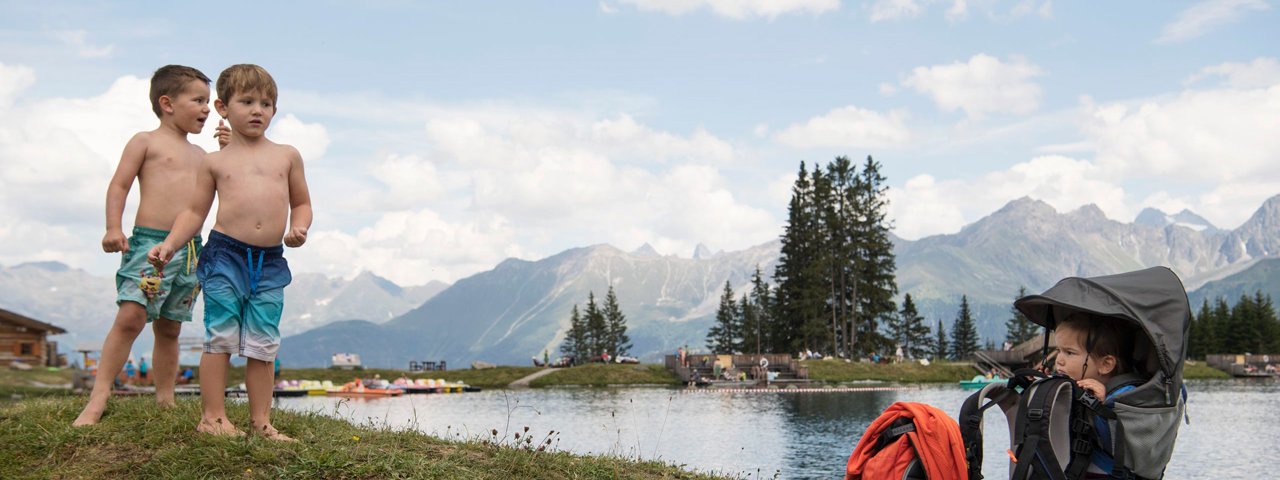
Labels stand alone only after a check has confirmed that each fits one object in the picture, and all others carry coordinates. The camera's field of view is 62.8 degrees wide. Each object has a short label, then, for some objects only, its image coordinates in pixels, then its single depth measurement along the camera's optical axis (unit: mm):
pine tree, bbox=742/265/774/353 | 103369
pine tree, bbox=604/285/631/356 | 123000
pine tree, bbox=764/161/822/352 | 76312
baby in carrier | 4996
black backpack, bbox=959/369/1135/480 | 4773
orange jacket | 5090
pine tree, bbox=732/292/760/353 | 106638
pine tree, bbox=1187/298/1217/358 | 106188
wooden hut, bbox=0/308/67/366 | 47906
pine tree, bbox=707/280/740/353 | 116144
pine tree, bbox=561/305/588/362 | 121125
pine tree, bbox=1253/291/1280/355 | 103750
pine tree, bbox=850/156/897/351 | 75875
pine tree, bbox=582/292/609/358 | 117500
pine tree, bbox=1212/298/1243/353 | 104750
